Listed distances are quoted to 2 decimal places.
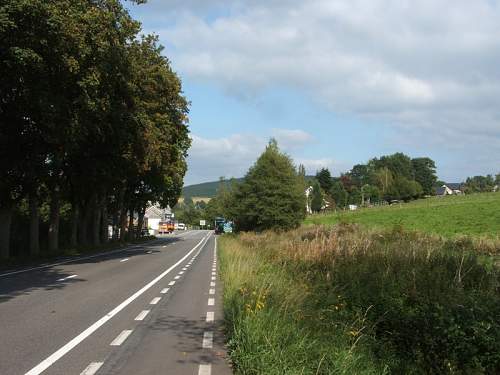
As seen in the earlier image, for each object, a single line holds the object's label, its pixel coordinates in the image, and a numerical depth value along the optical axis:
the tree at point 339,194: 150.39
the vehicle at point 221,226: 92.88
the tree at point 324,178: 165.25
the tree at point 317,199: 131.12
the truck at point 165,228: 119.94
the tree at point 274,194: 42.28
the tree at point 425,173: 168.12
